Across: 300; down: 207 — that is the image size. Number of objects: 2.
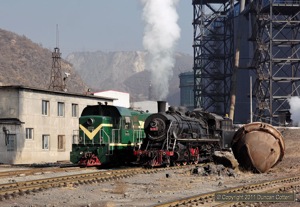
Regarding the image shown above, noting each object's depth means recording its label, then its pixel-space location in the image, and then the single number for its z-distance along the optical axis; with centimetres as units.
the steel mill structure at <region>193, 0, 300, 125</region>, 7156
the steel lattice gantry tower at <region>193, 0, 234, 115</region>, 8938
